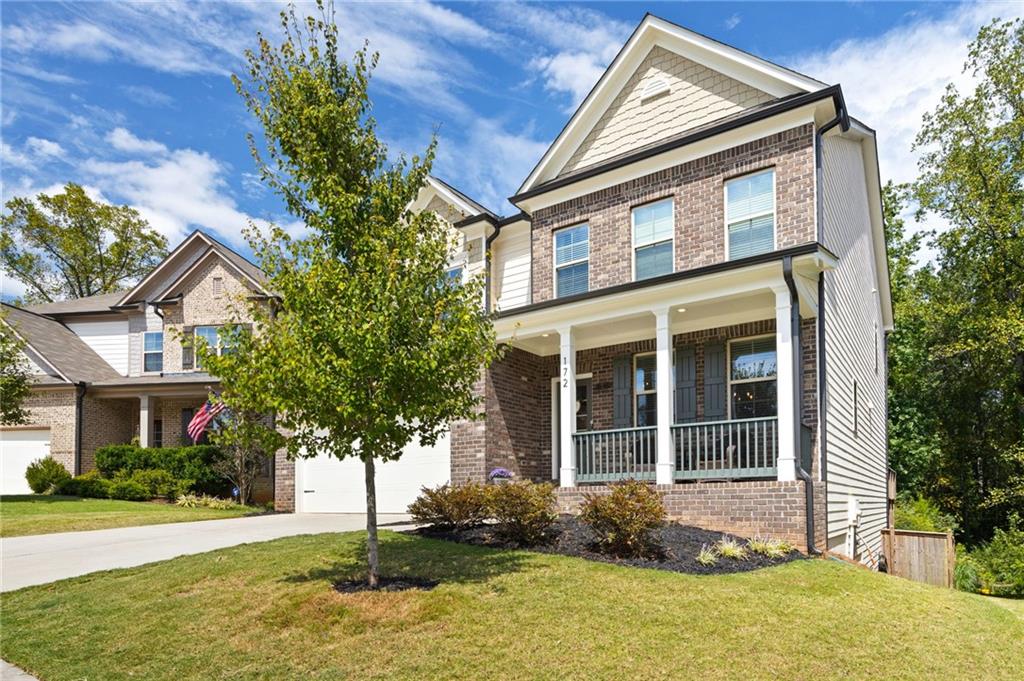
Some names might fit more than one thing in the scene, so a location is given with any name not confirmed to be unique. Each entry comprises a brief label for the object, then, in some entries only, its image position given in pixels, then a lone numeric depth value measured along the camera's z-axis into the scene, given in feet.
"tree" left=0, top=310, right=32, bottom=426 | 63.98
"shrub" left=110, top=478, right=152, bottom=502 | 66.54
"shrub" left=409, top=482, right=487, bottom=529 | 35.19
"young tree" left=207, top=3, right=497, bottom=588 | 24.25
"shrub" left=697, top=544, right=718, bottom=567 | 28.48
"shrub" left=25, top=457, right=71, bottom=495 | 72.59
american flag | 69.15
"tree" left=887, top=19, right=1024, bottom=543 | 75.77
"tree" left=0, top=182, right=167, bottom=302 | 119.55
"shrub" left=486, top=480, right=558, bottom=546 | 31.32
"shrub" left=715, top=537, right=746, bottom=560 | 29.71
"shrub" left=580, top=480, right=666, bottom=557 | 29.07
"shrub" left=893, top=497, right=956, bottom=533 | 71.10
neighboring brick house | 77.71
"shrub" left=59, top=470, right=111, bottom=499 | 68.18
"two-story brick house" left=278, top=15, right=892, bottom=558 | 37.29
